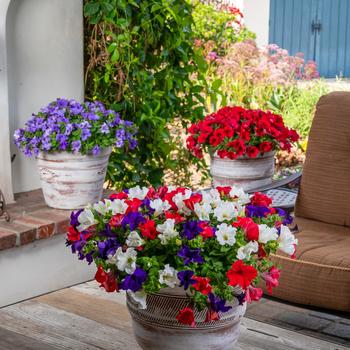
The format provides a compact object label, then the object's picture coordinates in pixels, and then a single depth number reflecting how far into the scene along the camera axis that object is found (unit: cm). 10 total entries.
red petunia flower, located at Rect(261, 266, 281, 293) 267
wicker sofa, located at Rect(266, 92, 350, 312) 389
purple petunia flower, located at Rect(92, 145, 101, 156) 505
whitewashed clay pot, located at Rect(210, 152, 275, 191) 567
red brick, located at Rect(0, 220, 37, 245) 468
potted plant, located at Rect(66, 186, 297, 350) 249
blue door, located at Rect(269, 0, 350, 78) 1460
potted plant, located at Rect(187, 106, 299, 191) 561
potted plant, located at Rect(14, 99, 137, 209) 504
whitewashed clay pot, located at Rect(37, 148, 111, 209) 510
